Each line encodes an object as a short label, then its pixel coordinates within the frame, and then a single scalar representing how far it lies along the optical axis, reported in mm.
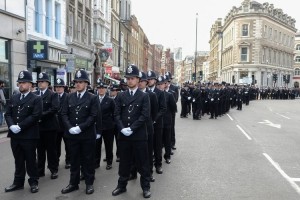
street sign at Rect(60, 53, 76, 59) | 18209
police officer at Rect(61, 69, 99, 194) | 5910
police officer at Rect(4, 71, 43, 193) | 5926
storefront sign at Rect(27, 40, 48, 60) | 18953
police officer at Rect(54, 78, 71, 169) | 7435
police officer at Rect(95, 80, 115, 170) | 7730
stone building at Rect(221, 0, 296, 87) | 64188
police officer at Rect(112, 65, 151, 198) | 5812
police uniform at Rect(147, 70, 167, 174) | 7410
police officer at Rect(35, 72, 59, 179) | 6824
